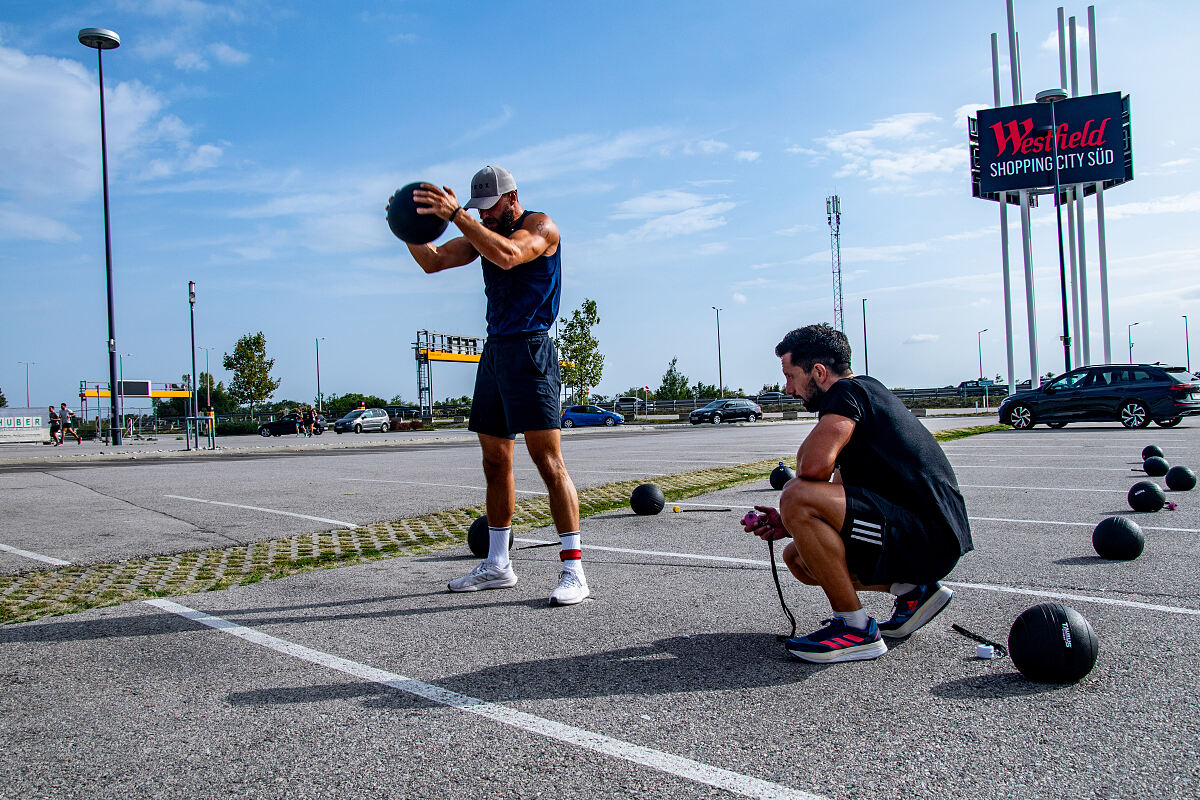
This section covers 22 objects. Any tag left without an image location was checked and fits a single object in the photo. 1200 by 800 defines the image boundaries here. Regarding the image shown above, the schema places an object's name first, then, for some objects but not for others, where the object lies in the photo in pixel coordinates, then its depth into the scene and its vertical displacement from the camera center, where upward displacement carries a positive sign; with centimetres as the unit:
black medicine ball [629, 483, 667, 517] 736 -91
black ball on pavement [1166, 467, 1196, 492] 812 -100
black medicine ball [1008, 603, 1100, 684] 274 -90
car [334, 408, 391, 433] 4841 -46
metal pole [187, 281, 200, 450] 2498 +371
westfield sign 3919 +1198
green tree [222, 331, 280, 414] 6788 +407
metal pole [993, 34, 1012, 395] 4062 +573
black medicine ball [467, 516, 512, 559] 534 -86
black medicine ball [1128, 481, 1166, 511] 676 -97
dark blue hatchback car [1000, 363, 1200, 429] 1995 -36
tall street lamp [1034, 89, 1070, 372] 2952 +509
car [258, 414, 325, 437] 4931 -66
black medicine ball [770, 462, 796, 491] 858 -86
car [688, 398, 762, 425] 4906 -79
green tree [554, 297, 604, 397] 6594 +457
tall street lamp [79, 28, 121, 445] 2266 +1086
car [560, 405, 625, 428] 5053 -76
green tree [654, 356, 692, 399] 7488 +144
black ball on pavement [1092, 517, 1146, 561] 487 -95
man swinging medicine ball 436 +27
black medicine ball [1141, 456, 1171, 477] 916 -97
